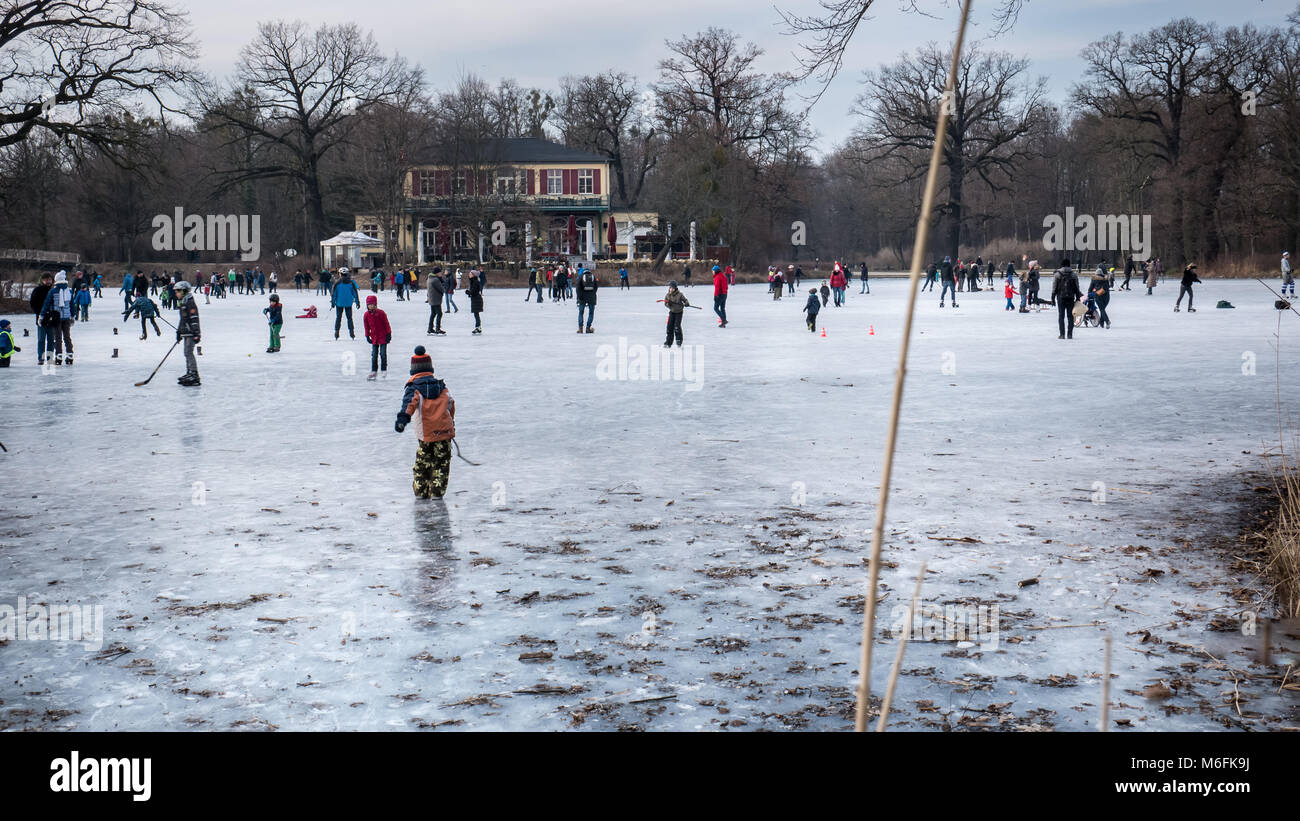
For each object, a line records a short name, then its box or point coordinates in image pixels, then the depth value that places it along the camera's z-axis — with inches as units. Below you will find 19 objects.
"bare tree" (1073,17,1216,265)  2425.0
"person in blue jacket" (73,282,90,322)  1195.3
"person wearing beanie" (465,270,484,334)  1077.1
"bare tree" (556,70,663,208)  3358.8
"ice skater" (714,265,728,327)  1076.8
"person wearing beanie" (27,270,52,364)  773.6
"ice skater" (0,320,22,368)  794.2
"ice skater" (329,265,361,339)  979.3
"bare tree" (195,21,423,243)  2655.0
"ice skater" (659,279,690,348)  856.3
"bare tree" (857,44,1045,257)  2647.6
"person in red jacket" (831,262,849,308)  1587.2
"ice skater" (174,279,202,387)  655.8
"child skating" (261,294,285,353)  863.7
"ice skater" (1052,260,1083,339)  935.7
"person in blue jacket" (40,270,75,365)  770.2
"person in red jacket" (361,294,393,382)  695.1
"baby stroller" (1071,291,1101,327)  1055.0
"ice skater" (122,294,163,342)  1000.2
